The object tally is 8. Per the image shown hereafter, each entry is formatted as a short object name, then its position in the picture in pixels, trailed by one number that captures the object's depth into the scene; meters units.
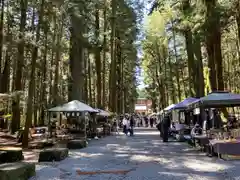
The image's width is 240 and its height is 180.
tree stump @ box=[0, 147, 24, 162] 6.94
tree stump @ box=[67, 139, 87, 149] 9.61
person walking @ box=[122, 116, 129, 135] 16.22
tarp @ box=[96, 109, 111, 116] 16.71
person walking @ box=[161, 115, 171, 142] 11.47
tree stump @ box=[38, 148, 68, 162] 6.82
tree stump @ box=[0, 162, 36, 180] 4.24
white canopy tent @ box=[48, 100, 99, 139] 11.81
